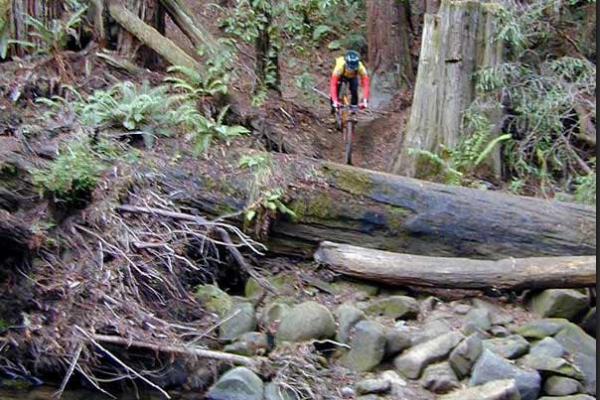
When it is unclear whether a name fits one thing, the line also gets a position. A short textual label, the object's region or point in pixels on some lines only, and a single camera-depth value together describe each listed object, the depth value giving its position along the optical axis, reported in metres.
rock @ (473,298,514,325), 8.21
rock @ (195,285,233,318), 8.23
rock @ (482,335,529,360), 7.60
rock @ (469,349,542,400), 7.17
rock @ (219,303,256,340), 7.98
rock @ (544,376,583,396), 7.23
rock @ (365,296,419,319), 8.33
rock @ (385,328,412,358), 7.81
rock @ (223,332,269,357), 7.78
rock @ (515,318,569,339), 7.89
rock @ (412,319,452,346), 7.91
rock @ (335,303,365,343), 7.97
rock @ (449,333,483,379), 7.50
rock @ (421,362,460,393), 7.37
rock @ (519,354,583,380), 7.34
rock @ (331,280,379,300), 8.69
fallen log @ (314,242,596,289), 8.19
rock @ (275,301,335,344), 7.85
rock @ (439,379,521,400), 6.95
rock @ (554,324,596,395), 7.36
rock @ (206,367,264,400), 7.25
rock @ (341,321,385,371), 7.73
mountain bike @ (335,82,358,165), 11.05
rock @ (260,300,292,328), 8.14
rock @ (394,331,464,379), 7.58
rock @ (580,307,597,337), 8.14
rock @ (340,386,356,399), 7.36
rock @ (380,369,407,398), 7.37
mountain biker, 10.34
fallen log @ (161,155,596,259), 8.75
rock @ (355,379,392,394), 7.37
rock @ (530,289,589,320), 8.21
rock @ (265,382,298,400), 7.25
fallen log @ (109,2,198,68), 11.26
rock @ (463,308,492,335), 8.01
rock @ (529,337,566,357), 7.56
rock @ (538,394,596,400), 7.04
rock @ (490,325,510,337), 8.02
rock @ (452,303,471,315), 8.38
